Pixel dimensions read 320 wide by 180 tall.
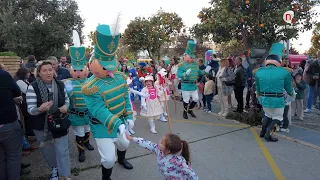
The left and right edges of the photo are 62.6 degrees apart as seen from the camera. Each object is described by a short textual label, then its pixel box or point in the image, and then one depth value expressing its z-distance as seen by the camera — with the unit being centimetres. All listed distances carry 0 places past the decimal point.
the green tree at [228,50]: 2638
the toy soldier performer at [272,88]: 526
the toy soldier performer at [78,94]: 443
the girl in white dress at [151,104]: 625
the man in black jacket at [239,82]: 753
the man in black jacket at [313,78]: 802
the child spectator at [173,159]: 283
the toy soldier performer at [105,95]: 327
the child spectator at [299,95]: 695
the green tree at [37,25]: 1580
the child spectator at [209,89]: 821
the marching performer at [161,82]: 678
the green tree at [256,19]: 707
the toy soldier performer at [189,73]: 727
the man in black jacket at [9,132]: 317
